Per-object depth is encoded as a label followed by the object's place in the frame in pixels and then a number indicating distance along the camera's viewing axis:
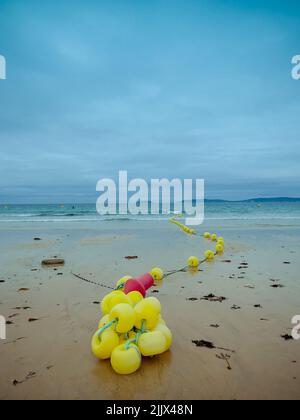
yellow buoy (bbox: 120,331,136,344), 2.99
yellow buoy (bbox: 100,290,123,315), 3.37
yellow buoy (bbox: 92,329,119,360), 2.87
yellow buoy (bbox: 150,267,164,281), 6.05
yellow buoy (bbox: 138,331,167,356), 2.88
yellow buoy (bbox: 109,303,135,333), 2.84
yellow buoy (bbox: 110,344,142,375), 2.69
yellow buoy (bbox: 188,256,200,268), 7.32
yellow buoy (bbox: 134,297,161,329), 3.02
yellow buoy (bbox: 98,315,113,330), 3.10
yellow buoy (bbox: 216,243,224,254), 9.24
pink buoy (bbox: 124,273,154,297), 3.77
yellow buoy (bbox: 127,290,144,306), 3.47
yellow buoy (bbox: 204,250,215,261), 8.22
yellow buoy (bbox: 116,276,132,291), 4.06
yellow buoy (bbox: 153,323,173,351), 3.09
